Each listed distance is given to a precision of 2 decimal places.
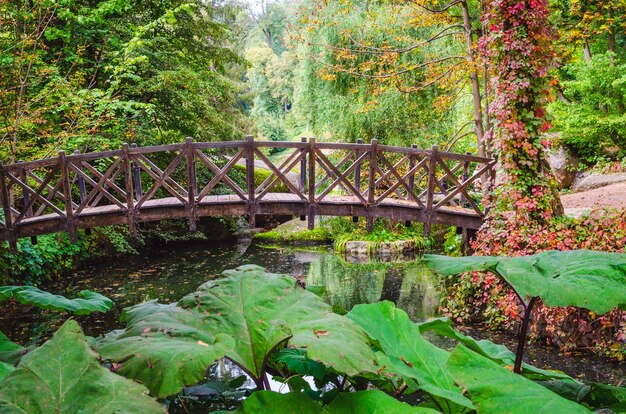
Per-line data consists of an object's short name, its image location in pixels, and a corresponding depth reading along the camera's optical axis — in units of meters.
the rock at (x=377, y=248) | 14.22
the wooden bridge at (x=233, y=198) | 8.84
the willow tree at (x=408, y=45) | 11.04
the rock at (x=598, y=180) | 13.24
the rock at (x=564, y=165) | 15.45
